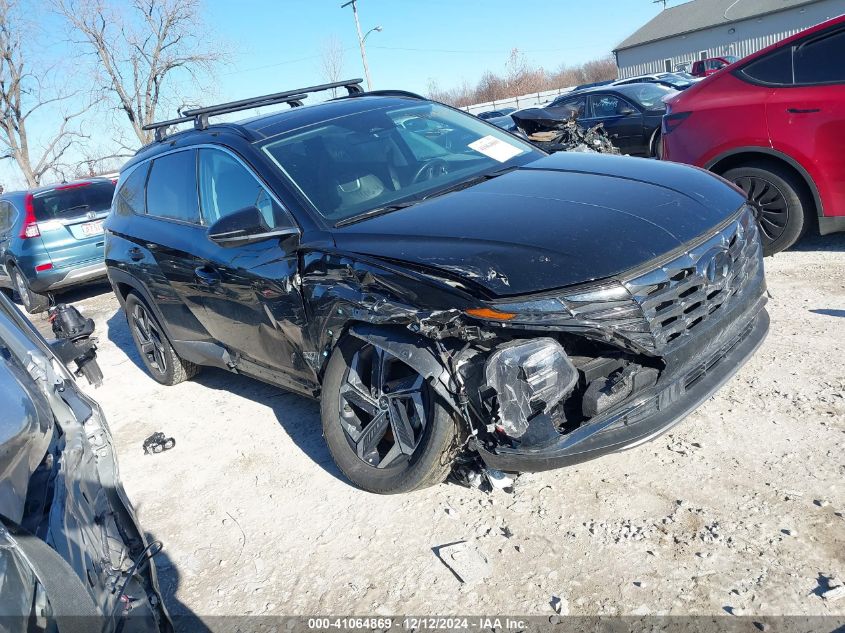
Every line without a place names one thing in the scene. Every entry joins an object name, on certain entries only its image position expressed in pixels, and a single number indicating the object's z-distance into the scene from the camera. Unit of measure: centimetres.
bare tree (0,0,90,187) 2502
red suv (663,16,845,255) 498
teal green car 914
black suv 253
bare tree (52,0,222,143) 2594
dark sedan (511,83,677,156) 1103
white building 3959
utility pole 3535
